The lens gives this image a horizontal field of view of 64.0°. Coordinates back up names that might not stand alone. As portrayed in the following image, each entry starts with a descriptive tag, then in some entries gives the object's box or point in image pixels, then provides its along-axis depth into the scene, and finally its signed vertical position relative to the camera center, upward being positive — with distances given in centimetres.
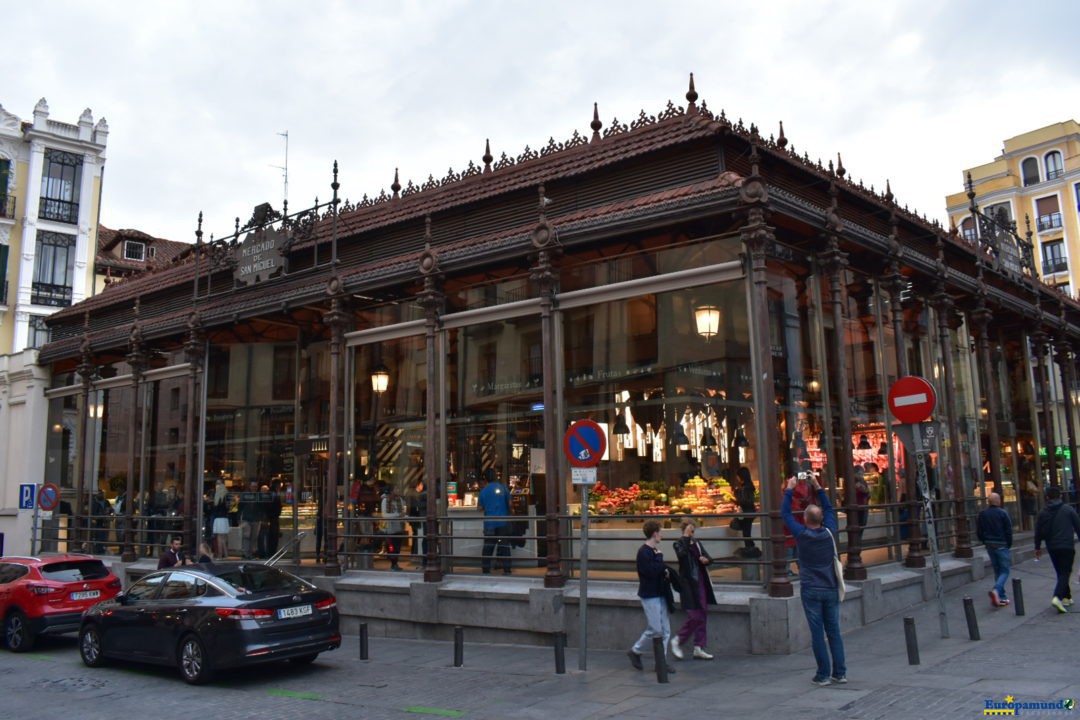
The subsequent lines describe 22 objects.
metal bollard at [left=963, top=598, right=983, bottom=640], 1070 -168
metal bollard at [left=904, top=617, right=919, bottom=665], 953 -170
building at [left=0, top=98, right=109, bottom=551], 4538 +1570
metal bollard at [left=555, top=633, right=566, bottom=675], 1069 -194
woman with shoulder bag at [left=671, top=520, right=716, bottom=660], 1084 -125
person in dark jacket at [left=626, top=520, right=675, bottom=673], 1069 -123
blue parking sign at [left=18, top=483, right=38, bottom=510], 2320 +38
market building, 1278 +255
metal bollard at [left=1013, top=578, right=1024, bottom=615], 1223 -162
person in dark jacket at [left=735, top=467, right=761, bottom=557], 1174 -18
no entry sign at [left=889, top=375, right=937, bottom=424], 1077 +107
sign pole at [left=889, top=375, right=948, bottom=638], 1074 +87
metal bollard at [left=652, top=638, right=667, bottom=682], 993 -191
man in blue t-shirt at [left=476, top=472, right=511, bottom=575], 1438 -40
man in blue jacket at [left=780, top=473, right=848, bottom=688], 902 -111
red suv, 1528 -154
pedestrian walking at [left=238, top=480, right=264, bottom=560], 1966 -37
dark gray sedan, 1123 -157
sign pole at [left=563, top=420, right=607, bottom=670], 1080 +46
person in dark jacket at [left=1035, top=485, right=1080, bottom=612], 1226 -78
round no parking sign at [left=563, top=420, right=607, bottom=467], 1087 +64
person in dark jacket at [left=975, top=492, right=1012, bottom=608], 1309 -87
